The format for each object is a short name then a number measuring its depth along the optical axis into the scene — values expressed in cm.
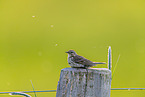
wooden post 674
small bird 738
